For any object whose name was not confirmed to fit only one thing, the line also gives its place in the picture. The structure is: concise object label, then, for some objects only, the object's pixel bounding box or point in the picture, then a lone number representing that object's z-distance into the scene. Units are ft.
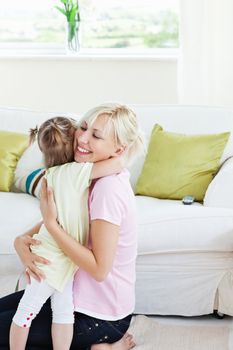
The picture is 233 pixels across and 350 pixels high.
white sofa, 9.77
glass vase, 16.35
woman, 7.68
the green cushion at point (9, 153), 12.12
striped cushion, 11.65
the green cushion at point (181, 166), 11.44
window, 16.47
